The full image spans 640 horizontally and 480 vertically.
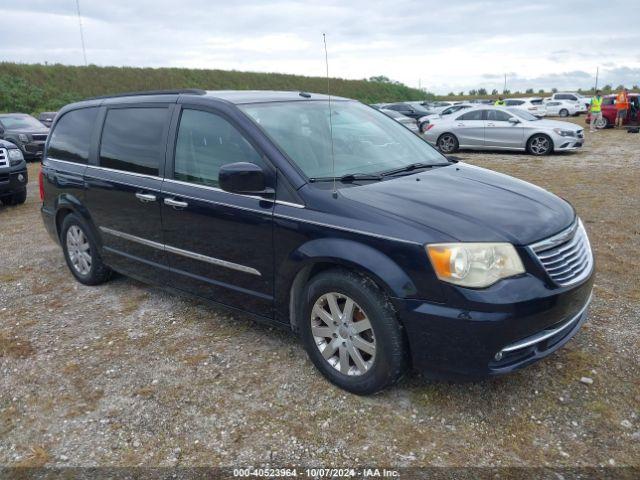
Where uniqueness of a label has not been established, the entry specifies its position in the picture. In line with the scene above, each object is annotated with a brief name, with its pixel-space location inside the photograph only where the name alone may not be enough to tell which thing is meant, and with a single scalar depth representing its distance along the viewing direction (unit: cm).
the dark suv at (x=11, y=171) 883
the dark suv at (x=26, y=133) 1645
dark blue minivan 277
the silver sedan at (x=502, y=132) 1491
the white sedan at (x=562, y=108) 3497
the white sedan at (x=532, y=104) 3260
